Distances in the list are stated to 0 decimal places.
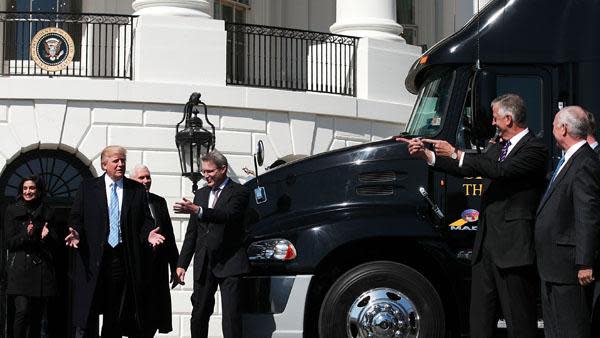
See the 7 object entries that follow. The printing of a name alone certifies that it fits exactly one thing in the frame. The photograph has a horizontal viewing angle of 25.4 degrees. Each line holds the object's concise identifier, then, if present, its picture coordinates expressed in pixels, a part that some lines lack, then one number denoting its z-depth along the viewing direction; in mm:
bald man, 9914
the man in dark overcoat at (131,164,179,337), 12320
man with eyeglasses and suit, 12211
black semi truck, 11945
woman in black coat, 14156
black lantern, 19828
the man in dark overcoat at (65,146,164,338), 11828
